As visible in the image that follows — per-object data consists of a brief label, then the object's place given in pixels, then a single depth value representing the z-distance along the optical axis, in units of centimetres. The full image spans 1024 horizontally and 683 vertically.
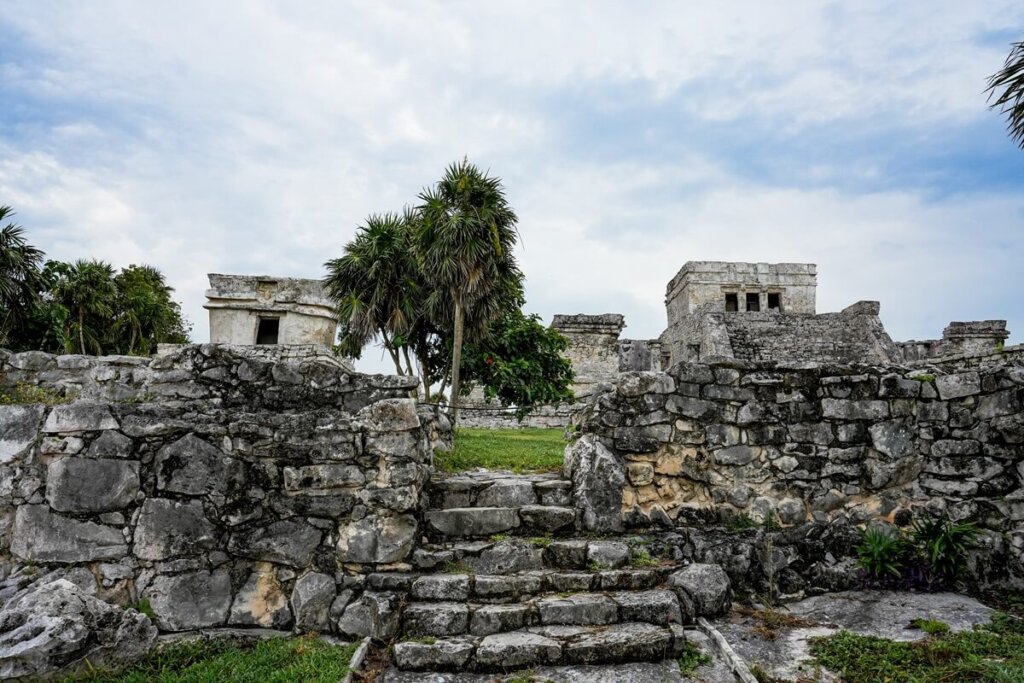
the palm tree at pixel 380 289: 1605
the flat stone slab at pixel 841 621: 382
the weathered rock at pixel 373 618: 402
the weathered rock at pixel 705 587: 437
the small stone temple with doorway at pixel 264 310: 1617
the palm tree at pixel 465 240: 1163
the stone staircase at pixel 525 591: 375
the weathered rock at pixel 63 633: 342
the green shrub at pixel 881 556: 475
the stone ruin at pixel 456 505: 401
